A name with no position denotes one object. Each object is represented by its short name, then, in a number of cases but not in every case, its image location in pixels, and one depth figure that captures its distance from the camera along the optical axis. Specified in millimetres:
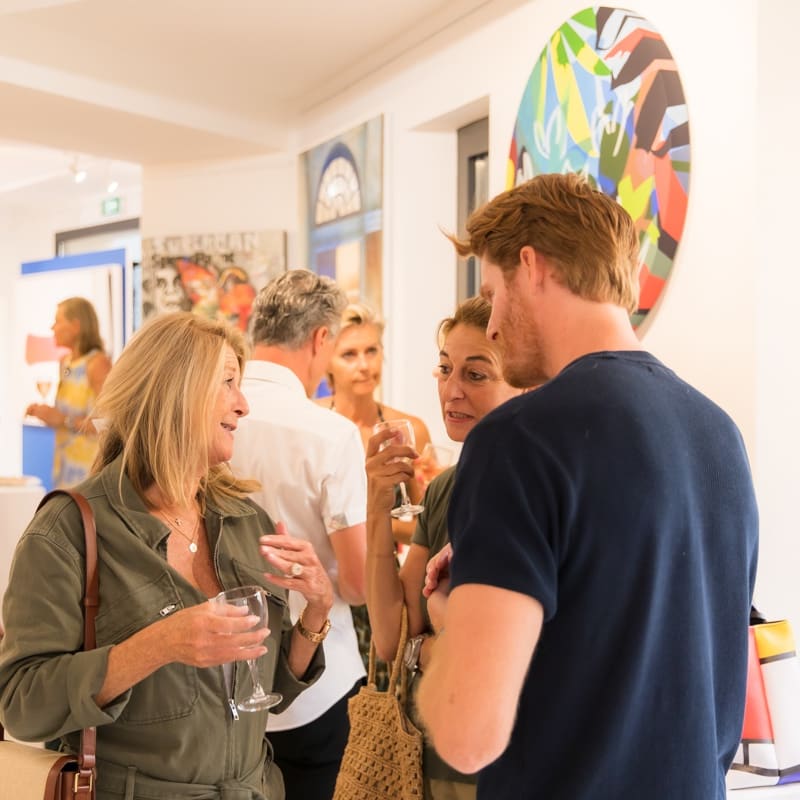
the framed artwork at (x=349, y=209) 4566
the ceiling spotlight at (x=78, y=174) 7266
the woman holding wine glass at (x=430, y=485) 1932
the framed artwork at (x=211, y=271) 5734
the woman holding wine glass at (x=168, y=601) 1532
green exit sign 9367
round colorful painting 2580
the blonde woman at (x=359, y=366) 3736
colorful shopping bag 1846
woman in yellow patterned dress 6223
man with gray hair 2287
